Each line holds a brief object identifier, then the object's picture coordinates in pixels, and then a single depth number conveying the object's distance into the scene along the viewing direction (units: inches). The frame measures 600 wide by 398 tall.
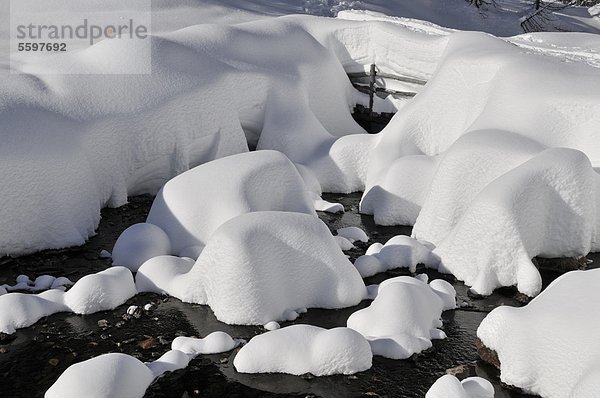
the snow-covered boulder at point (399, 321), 267.9
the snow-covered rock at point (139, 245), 332.8
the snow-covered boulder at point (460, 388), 232.4
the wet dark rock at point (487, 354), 261.9
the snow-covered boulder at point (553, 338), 227.3
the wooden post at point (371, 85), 530.9
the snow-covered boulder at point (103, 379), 227.6
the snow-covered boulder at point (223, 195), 345.4
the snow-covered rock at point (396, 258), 337.7
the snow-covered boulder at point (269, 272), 287.4
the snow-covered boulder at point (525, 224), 323.0
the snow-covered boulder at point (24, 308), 282.4
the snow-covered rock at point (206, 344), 267.9
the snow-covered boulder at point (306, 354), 253.9
